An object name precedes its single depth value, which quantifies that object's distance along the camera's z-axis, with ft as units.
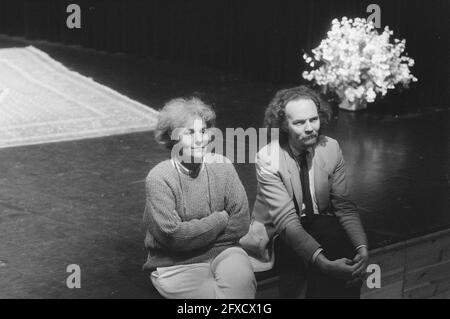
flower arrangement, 23.39
